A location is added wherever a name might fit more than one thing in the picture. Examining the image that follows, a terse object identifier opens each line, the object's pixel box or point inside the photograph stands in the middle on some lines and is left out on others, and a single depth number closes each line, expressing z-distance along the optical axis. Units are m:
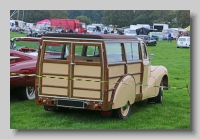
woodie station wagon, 7.45
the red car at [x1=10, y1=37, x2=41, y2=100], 9.09
